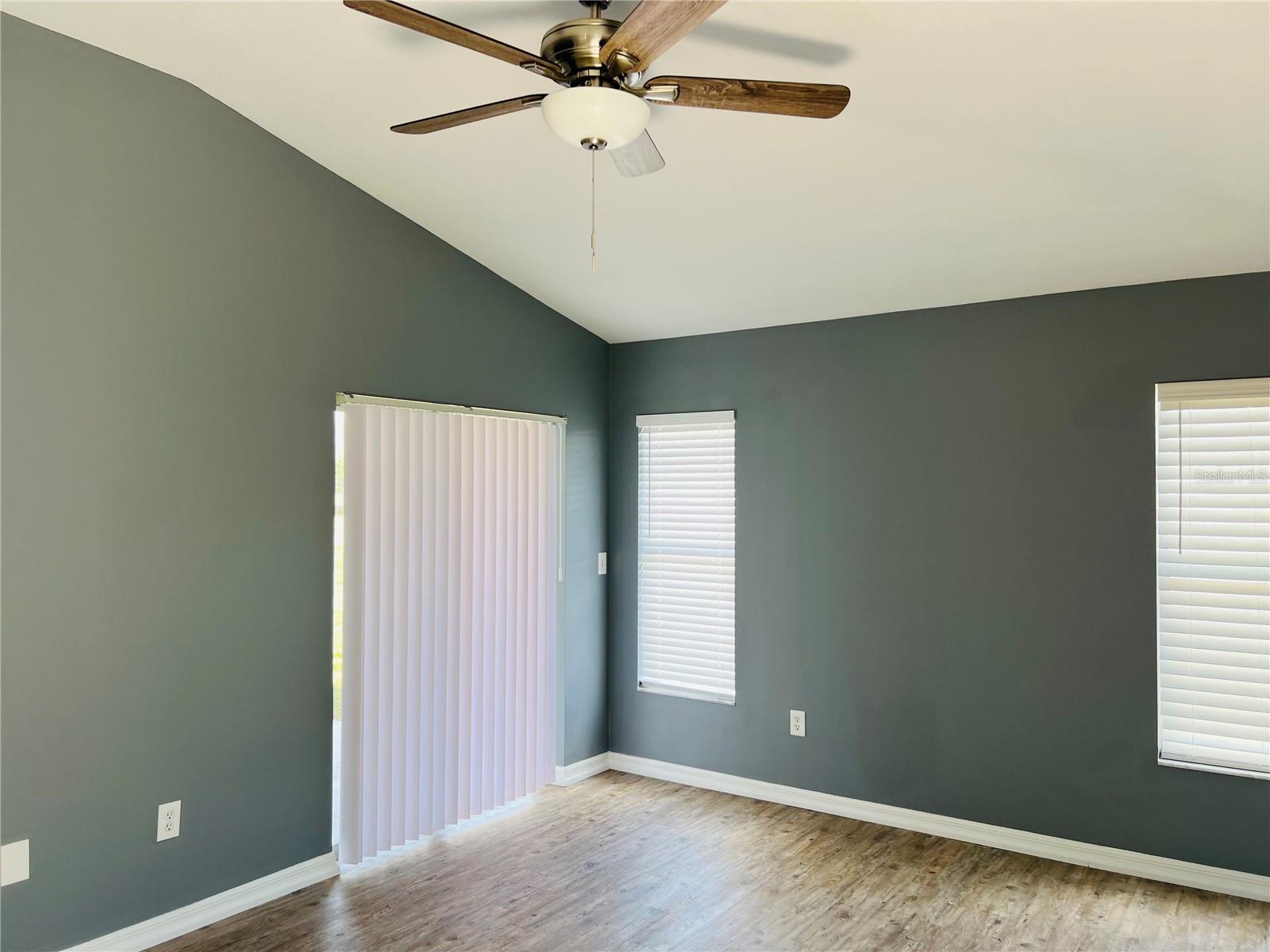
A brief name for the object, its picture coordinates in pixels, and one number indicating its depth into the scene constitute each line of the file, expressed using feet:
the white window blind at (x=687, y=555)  15.14
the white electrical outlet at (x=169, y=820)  9.82
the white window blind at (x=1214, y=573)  10.96
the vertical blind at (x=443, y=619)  11.79
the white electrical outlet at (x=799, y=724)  14.16
